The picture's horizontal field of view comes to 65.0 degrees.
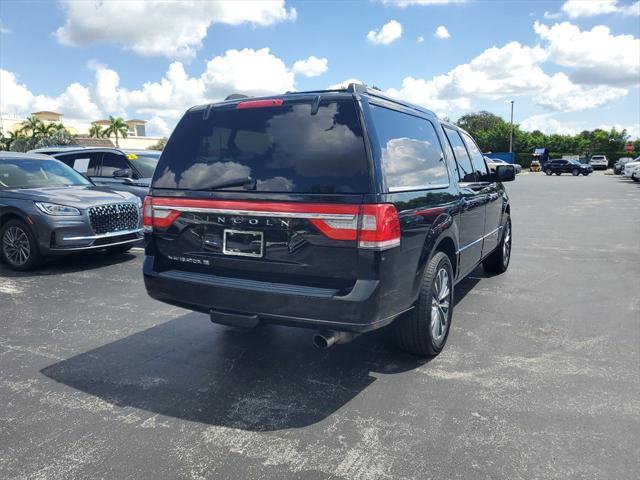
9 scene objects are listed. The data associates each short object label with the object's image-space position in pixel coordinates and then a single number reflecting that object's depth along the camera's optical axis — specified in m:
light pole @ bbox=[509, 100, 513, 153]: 73.47
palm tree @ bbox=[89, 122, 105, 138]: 86.06
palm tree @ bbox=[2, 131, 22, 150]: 70.43
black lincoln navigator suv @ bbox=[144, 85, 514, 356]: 3.14
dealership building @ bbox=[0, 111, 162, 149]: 70.06
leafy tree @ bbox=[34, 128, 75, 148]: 67.06
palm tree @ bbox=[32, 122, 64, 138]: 74.12
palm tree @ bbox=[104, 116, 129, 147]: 83.50
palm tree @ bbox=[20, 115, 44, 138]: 75.24
